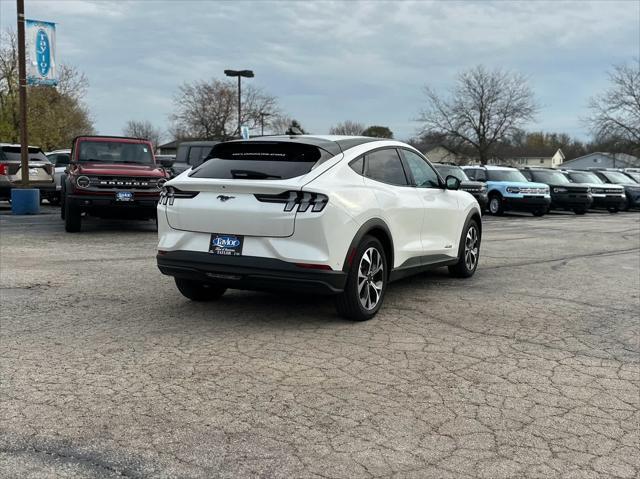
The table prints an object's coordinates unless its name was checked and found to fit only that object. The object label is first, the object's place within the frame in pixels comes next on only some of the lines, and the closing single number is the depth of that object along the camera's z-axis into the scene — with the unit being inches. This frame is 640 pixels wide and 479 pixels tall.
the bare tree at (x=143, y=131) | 4150.1
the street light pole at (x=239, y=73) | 1425.7
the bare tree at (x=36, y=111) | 1627.7
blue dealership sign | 647.1
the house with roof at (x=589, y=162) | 4248.5
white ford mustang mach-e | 201.3
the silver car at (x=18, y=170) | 685.9
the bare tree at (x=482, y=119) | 2343.8
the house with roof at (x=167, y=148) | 4020.7
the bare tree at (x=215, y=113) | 2266.2
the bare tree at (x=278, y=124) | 2439.0
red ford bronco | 465.1
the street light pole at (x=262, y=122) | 2242.9
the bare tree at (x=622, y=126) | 2095.2
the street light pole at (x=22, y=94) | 646.5
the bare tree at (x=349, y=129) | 3498.3
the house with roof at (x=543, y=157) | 4487.5
